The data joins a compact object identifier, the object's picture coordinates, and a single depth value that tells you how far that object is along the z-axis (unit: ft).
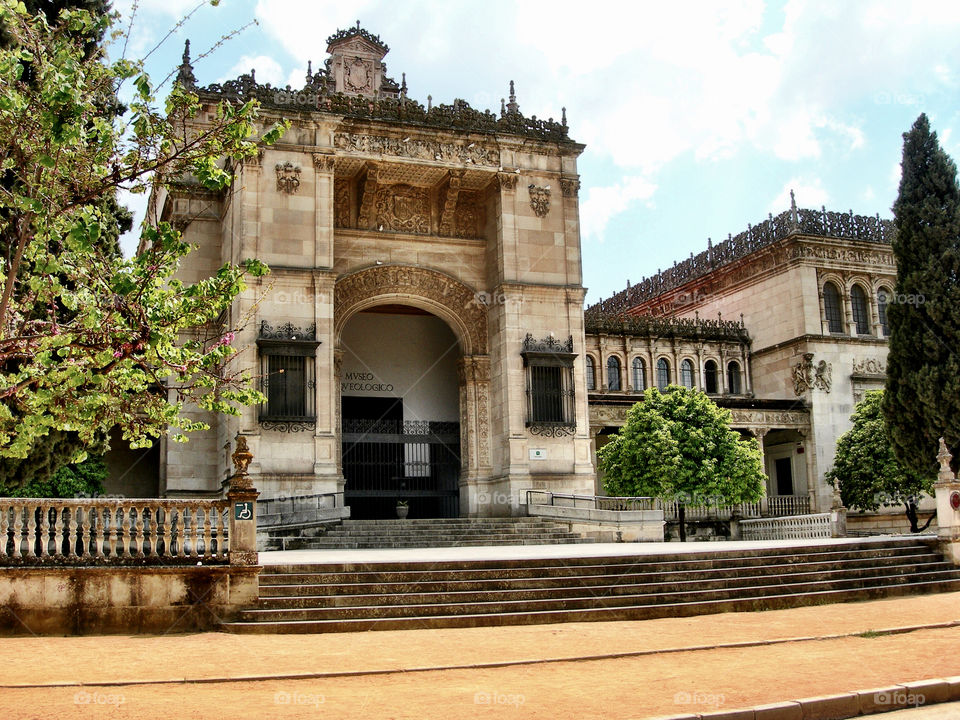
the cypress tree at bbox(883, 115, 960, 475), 92.38
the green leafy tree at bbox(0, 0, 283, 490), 29.76
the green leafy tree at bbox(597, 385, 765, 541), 100.01
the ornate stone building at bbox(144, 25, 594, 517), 85.30
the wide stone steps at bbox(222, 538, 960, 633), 45.19
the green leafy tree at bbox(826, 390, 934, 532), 109.60
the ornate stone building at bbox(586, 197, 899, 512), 123.95
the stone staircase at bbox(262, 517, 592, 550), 73.36
